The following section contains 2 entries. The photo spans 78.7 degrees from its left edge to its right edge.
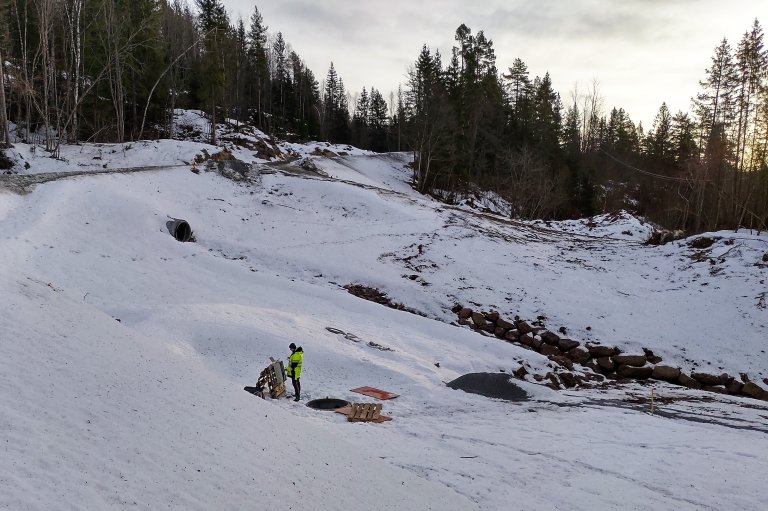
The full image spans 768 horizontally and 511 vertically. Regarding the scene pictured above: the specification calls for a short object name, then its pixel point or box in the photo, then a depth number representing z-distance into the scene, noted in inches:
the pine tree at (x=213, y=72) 1648.6
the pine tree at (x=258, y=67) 2409.9
